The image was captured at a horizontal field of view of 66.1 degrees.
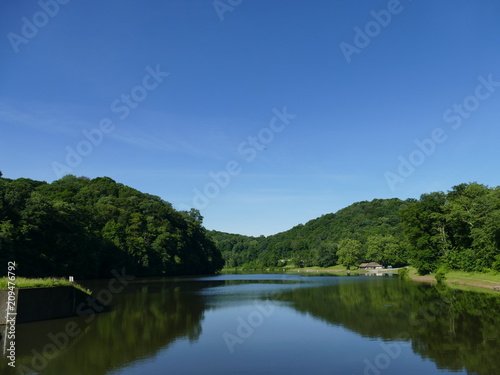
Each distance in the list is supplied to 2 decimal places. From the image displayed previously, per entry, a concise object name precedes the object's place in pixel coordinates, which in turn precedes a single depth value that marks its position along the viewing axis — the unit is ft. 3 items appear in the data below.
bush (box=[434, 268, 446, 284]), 195.47
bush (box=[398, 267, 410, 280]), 239.91
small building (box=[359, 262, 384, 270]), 425.69
